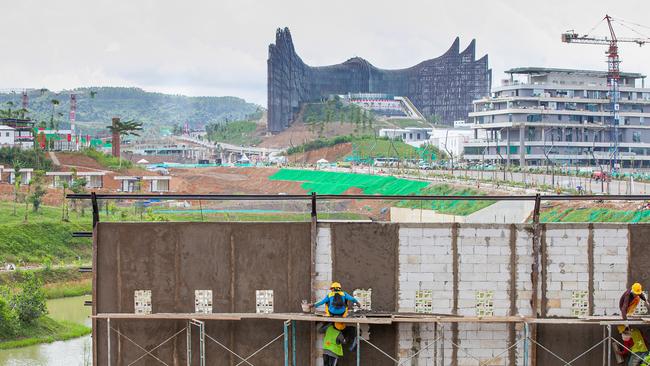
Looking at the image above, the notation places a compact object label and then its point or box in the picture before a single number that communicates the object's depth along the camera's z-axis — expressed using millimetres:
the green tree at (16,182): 90550
